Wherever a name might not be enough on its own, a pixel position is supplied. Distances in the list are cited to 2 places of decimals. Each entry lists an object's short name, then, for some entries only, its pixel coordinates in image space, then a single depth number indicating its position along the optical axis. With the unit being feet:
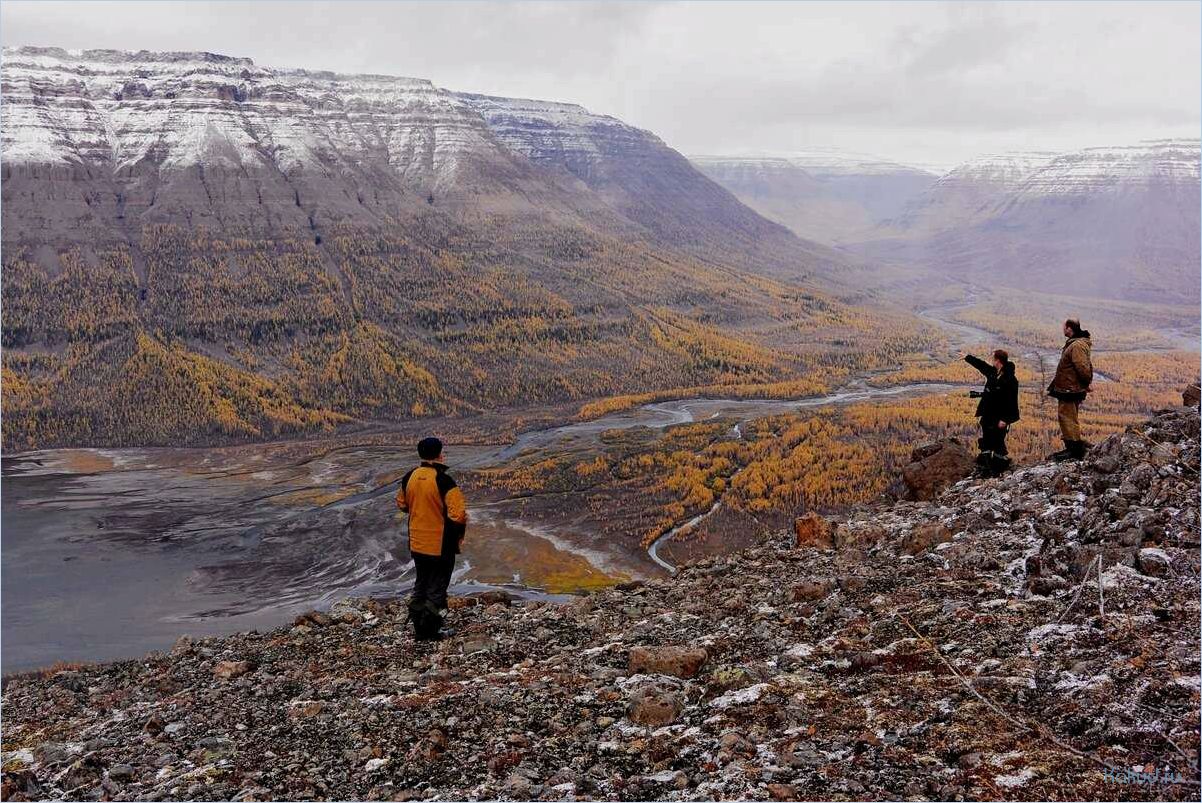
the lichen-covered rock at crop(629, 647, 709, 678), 30.81
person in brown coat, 45.09
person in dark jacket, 49.39
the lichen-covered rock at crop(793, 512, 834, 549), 50.78
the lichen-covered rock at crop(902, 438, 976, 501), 56.80
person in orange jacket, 35.78
